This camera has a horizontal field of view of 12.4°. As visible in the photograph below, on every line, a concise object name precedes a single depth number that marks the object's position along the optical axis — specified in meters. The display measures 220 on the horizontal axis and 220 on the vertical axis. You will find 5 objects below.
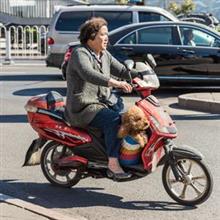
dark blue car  20.30
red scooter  8.97
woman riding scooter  9.15
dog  8.89
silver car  25.39
